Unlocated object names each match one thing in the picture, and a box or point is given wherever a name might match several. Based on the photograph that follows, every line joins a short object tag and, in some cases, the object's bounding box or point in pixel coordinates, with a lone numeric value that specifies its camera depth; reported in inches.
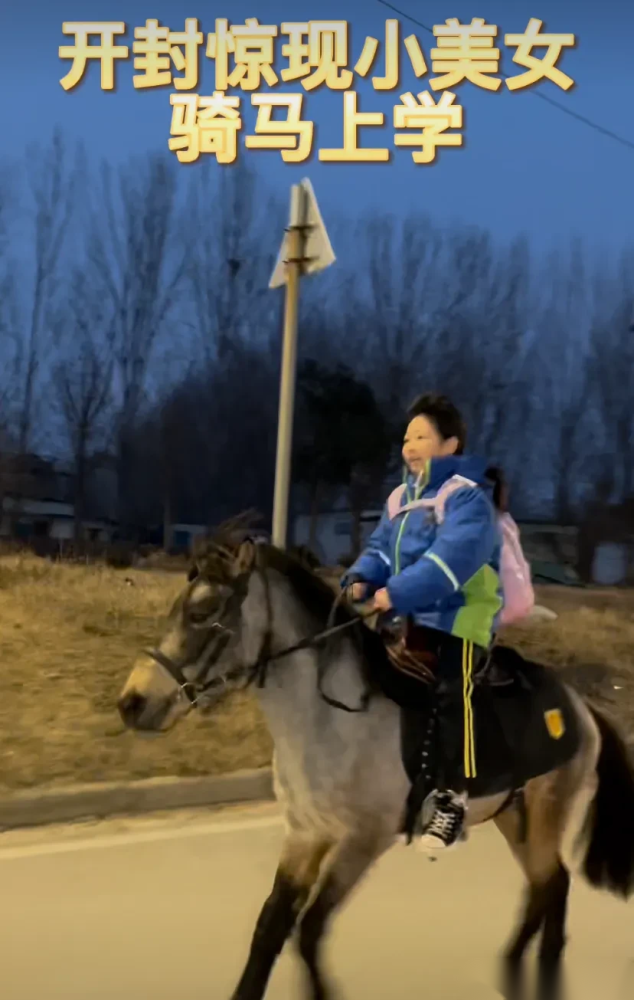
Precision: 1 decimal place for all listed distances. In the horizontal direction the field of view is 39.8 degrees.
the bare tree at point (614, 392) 825.5
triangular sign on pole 186.7
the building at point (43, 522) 689.0
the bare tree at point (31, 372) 676.1
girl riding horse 104.3
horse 100.9
